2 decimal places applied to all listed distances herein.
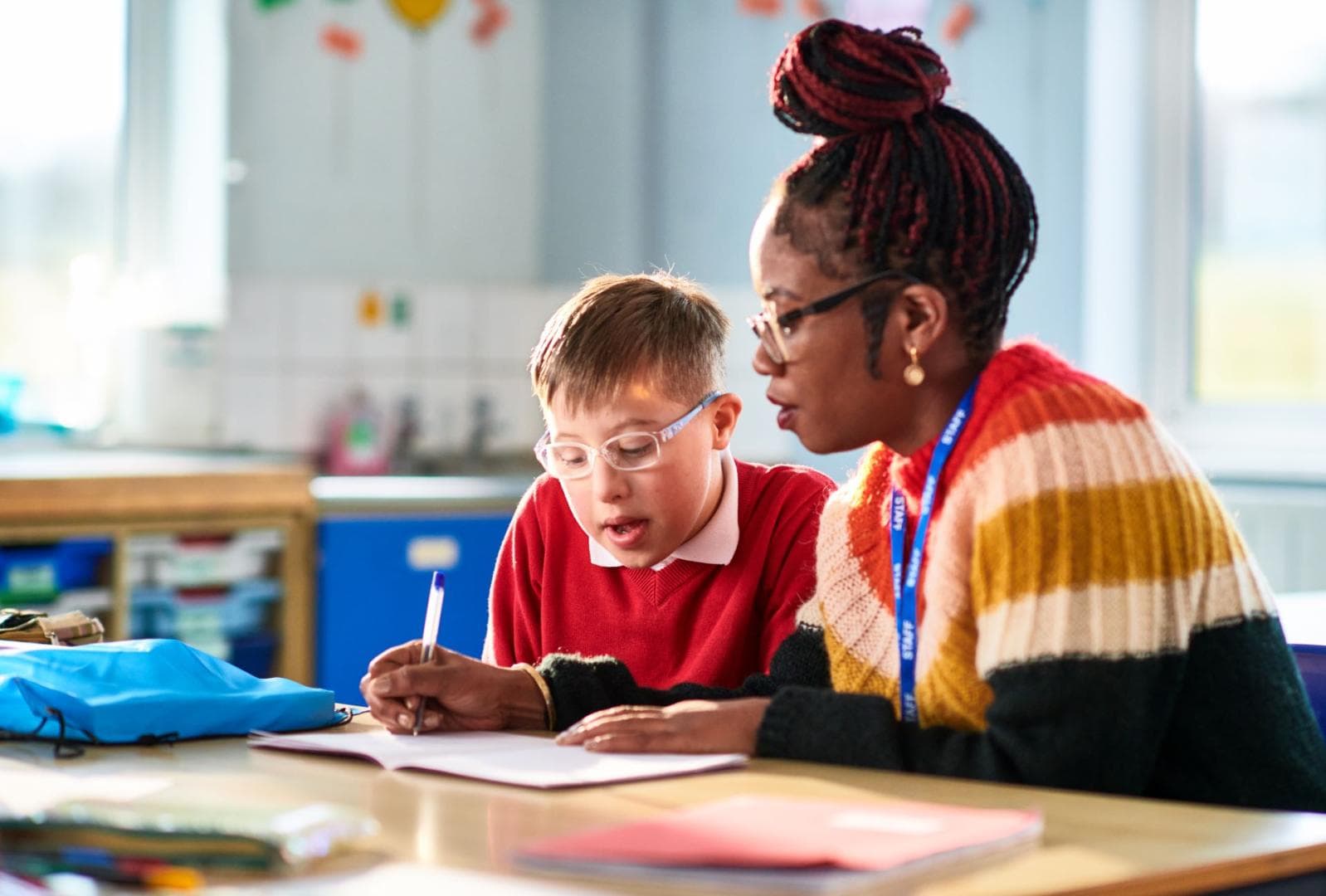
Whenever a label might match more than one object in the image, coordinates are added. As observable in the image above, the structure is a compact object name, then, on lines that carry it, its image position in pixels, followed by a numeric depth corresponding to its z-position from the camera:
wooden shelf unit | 4.28
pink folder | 1.65
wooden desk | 1.68
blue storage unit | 4.69
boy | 2.46
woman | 1.95
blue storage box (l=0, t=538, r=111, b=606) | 4.23
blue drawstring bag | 2.07
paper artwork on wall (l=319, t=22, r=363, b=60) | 5.52
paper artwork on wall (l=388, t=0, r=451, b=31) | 5.65
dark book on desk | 1.66
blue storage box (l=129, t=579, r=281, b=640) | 4.50
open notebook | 1.92
